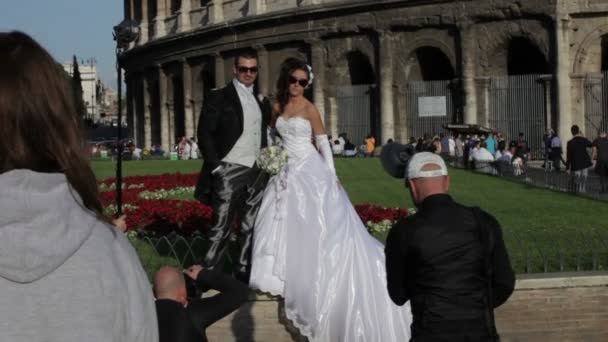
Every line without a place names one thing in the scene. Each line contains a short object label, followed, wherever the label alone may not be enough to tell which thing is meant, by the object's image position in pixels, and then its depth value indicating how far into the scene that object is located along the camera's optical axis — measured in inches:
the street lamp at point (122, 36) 411.3
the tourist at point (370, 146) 1496.1
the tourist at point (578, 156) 930.7
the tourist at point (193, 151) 1775.3
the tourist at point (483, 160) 1105.4
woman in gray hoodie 88.2
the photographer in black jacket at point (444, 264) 191.6
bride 327.0
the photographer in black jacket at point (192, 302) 170.6
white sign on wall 1483.8
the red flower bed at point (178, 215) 521.7
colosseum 1366.9
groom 365.4
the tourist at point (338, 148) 1551.9
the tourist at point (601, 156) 934.9
